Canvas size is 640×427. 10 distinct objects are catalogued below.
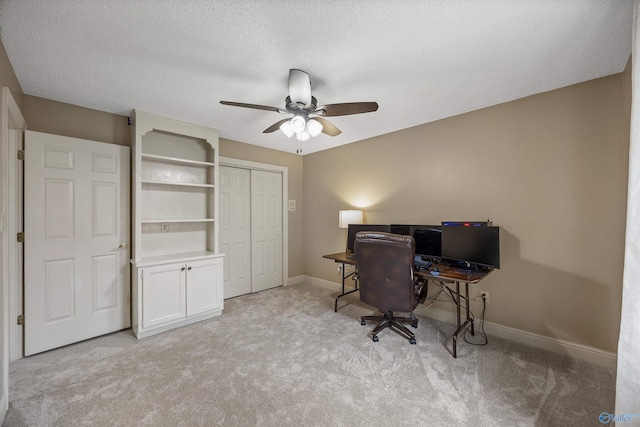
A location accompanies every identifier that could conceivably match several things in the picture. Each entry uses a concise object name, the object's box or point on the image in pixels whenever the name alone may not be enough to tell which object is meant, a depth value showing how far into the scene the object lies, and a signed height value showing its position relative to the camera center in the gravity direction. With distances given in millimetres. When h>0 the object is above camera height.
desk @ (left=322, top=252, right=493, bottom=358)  2080 -548
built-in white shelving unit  2615 -145
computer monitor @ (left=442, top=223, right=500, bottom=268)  2236 -301
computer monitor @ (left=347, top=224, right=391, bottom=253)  3259 -206
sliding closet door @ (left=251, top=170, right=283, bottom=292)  4016 -264
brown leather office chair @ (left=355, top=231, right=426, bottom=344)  2271 -597
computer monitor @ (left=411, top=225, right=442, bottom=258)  2812 -305
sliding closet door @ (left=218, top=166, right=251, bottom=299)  3678 -216
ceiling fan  1859 +831
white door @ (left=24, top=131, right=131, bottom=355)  2229 -261
